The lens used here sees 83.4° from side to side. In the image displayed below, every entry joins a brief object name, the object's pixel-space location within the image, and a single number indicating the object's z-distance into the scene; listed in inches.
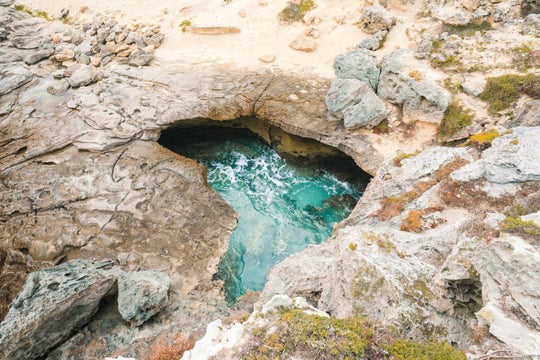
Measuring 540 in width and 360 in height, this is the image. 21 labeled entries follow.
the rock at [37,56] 767.1
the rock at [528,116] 432.5
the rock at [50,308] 278.5
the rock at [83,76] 685.3
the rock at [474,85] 558.5
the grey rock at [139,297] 330.0
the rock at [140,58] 760.4
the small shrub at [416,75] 592.4
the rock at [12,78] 648.4
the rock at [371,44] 740.6
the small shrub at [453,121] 539.8
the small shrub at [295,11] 885.8
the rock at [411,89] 568.7
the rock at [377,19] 763.4
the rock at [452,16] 687.1
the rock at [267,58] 780.0
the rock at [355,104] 603.5
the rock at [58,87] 661.9
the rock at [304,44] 790.5
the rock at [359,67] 657.6
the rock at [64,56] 784.3
